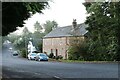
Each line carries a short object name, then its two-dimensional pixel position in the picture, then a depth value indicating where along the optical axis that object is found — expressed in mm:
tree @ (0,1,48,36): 11367
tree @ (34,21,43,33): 143012
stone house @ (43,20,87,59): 66331
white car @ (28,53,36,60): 62612
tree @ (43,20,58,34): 134625
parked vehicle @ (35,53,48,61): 57000
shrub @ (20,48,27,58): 83162
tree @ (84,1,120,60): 46844
